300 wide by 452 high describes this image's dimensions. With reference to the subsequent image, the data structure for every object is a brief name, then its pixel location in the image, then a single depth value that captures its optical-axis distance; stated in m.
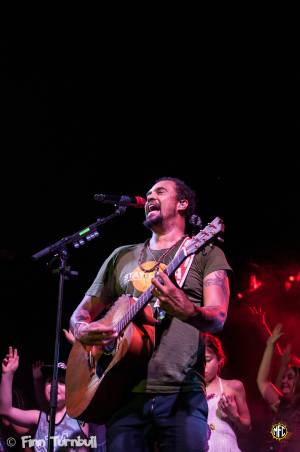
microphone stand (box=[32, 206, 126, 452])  4.43
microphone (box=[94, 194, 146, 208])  4.51
